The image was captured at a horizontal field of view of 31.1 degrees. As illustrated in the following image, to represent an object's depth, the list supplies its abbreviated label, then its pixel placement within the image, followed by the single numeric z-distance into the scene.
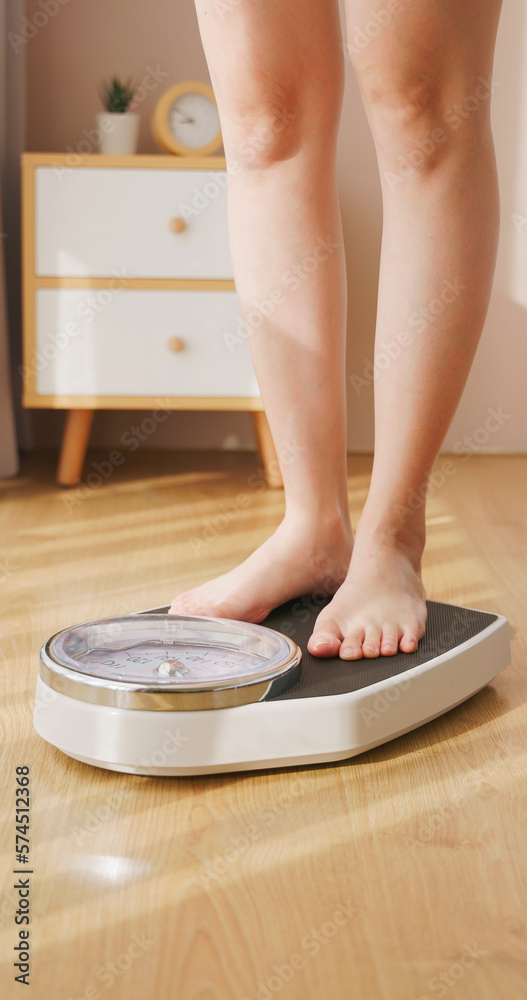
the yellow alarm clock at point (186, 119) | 1.99
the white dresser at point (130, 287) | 1.83
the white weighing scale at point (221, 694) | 0.72
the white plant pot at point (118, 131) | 1.97
